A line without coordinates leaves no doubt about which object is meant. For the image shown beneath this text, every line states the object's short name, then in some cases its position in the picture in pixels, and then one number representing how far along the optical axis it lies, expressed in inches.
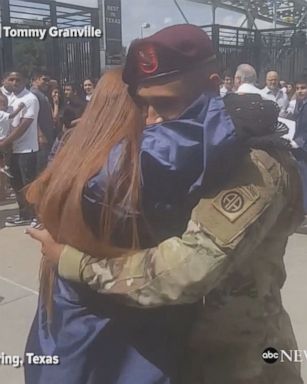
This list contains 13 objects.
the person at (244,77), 169.5
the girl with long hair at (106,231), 35.5
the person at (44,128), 187.6
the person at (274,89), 202.8
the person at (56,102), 226.1
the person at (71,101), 155.1
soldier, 32.8
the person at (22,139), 177.3
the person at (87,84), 192.2
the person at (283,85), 229.5
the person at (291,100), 199.6
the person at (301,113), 155.3
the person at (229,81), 167.6
